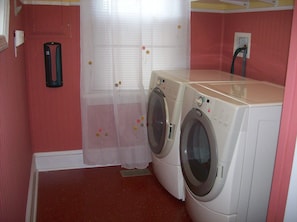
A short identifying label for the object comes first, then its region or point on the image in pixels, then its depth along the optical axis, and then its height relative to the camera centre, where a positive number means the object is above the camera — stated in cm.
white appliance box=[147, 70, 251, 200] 224 -58
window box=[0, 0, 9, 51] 123 +6
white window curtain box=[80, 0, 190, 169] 255 -20
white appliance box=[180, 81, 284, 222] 159 -56
